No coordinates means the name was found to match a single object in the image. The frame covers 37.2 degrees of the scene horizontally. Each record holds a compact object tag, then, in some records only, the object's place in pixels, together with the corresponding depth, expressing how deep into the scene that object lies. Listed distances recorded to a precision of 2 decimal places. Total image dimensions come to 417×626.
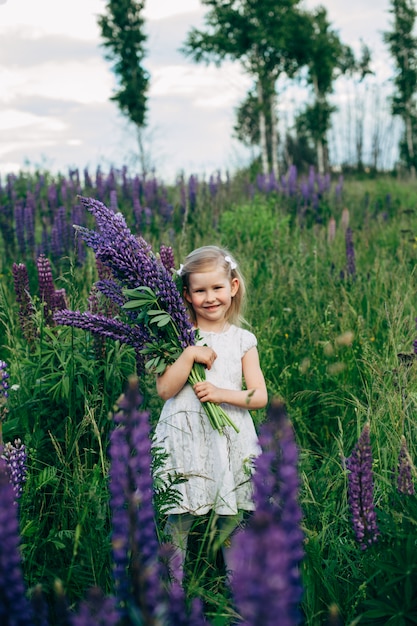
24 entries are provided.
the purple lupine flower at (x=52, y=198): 7.39
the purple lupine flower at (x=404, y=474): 1.88
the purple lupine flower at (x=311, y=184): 9.11
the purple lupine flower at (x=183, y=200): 7.61
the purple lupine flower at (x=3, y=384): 2.28
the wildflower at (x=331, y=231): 6.44
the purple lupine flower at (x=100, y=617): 0.93
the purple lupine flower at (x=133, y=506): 1.05
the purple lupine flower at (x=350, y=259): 4.88
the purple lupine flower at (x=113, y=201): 6.94
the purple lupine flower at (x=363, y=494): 1.73
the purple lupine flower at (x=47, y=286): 3.47
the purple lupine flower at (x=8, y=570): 1.00
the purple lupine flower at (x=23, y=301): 3.46
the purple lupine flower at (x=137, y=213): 6.91
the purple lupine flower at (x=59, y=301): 3.50
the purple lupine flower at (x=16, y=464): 2.15
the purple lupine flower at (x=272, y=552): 0.76
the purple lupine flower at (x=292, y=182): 9.24
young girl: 2.45
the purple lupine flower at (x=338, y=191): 9.43
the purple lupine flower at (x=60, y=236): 5.55
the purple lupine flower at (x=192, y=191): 7.95
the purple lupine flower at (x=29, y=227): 6.08
